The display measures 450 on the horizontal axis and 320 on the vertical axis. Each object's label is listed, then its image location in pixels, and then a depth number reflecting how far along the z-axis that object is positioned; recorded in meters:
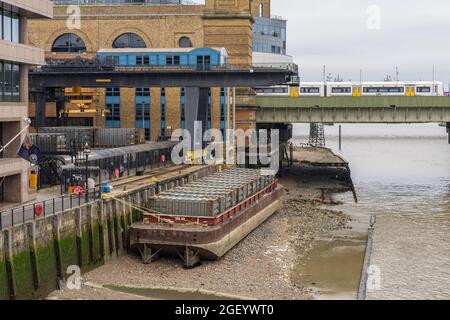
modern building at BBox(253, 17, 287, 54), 196.25
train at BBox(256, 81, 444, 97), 127.56
